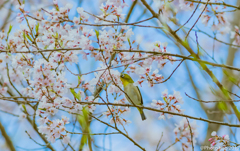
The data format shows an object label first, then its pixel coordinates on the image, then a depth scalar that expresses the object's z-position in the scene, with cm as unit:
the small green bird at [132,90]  832
